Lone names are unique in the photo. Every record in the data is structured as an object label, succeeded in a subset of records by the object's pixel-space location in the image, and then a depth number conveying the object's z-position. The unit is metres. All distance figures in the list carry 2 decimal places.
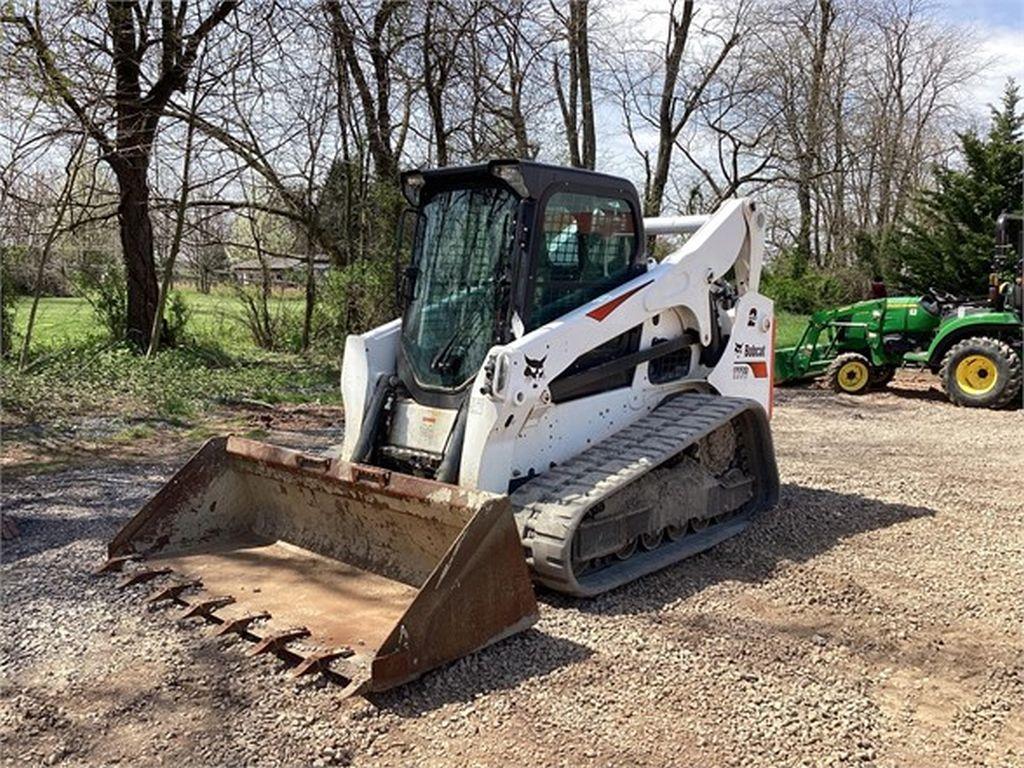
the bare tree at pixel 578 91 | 15.75
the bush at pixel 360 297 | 12.97
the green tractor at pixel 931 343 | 10.77
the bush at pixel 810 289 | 23.86
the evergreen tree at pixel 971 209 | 21.30
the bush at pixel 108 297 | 13.13
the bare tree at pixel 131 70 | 9.81
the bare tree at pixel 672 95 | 18.28
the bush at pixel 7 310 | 11.70
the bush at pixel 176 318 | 13.41
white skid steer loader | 4.04
